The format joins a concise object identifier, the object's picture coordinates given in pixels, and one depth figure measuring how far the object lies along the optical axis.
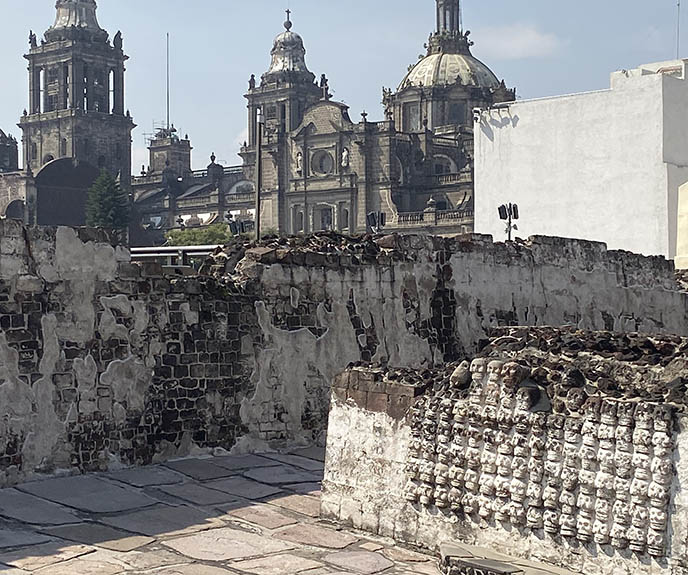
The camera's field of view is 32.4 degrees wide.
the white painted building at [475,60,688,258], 28.92
